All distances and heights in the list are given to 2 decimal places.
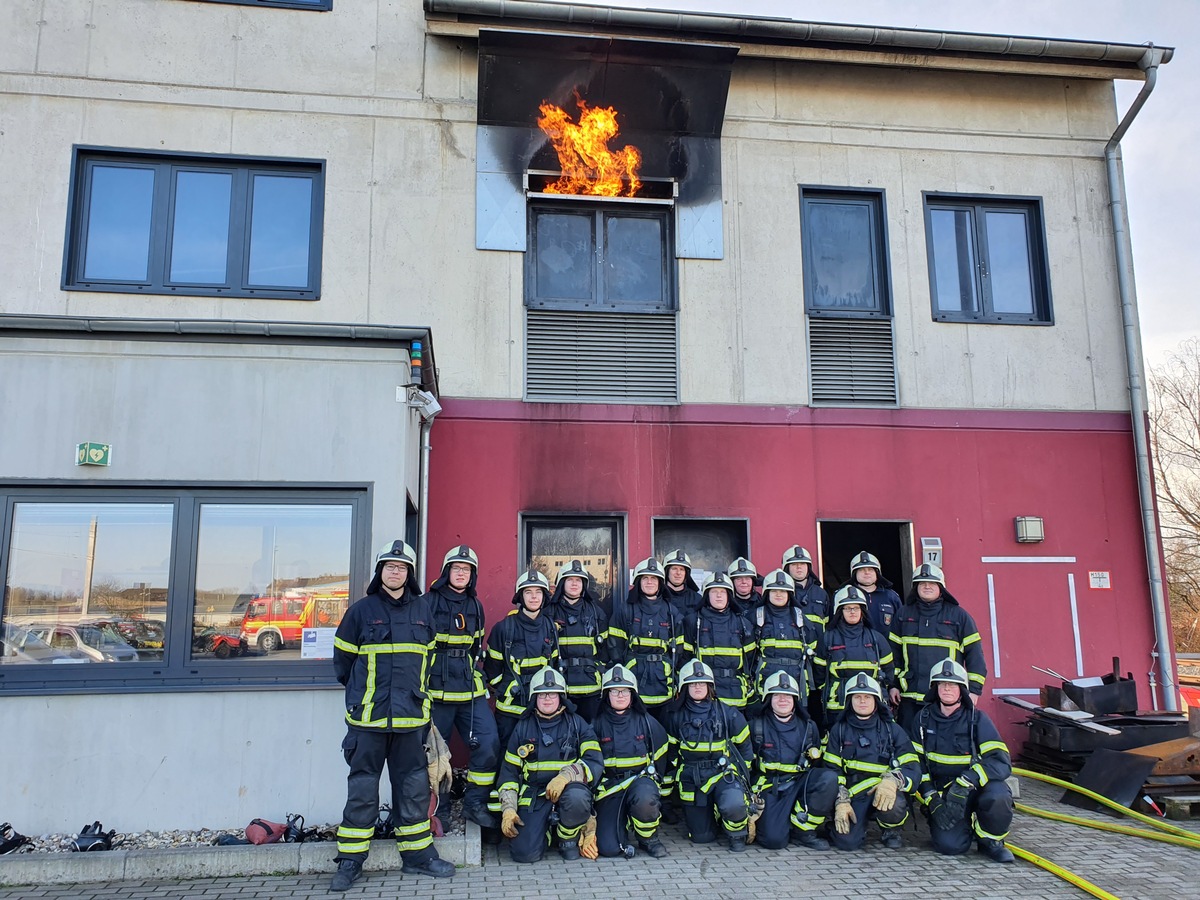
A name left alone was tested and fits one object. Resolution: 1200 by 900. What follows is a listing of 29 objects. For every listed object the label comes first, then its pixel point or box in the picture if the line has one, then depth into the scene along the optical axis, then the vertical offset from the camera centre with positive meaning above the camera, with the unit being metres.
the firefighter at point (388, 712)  5.79 -0.83
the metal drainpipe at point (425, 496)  8.45 +0.85
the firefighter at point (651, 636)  7.38 -0.44
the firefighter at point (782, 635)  7.45 -0.45
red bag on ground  6.10 -1.68
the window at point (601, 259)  9.76 +3.58
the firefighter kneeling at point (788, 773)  6.55 -1.43
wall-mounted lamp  9.69 +0.53
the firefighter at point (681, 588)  7.88 -0.05
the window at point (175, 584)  6.53 +0.02
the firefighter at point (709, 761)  6.53 -1.34
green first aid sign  6.65 +1.00
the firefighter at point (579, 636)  7.23 -0.43
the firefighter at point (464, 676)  6.59 -0.70
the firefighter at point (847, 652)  7.45 -0.59
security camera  7.23 +1.52
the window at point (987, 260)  10.33 +3.74
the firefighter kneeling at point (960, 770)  6.36 -1.39
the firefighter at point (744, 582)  7.84 +0.00
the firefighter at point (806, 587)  7.93 -0.05
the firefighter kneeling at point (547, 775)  6.21 -1.34
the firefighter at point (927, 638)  7.56 -0.50
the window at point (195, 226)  9.12 +3.75
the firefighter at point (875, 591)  8.03 -0.10
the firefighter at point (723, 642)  7.36 -0.50
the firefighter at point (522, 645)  7.09 -0.49
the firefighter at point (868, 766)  6.48 -1.37
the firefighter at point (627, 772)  6.39 -1.38
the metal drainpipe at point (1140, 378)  9.73 +2.27
